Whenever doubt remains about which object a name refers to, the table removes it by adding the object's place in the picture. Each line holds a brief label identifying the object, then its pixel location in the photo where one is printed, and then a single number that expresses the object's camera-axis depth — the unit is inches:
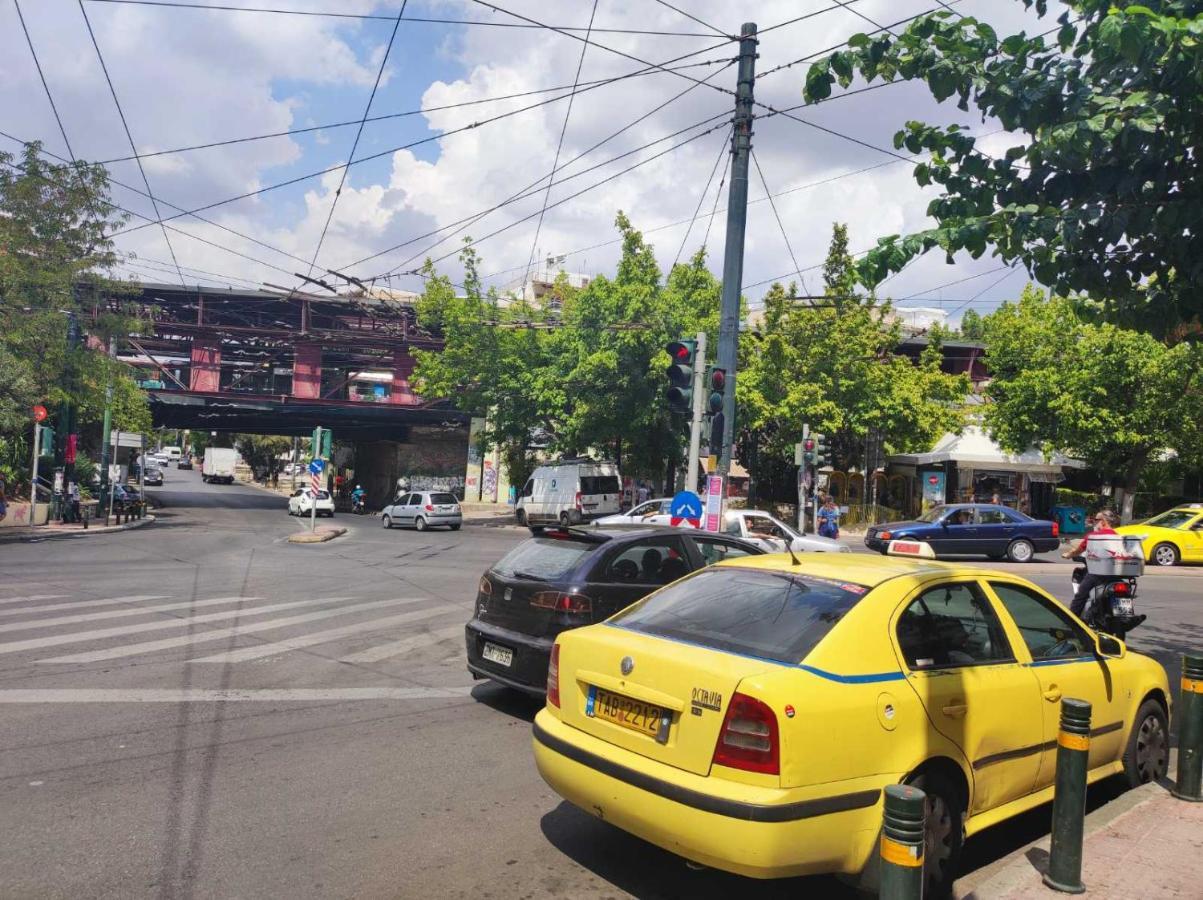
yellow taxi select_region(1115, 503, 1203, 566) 900.0
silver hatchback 1296.8
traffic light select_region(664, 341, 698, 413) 473.1
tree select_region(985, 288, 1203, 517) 1160.8
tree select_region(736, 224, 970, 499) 1337.4
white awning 1370.6
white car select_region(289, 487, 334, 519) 1397.6
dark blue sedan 903.1
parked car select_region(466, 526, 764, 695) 265.6
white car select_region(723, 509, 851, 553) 682.2
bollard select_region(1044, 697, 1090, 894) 156.3
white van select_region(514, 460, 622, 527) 1299.2
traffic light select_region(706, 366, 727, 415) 482.9
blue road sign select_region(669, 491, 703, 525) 533.0
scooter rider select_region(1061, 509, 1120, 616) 421.1
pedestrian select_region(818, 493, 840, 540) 987.3
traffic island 1002.7
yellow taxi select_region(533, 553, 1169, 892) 140.0
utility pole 489.1
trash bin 1274.6
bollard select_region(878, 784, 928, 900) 118.3
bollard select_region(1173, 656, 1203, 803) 206.2
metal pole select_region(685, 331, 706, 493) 491.2
